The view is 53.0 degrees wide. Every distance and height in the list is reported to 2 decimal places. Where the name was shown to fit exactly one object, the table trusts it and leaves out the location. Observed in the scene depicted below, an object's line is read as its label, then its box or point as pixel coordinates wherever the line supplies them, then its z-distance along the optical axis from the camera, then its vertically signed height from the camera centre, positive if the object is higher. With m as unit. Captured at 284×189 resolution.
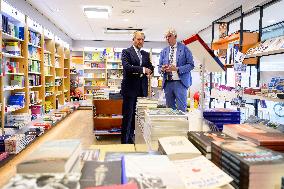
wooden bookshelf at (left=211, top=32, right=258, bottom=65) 5.62 +0.97
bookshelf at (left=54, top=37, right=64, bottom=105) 9.81 +0.55
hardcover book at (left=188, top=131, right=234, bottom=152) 1.27 -0.25
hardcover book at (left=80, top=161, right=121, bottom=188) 0.90 -0.30
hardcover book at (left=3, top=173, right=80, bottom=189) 0.81 -0.28
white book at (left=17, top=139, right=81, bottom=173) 0.90 -0.24
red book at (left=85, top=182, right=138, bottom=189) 0.83 -0.30
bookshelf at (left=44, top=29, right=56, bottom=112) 8.20 +0.47
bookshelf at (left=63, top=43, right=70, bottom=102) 11.20 +0.38
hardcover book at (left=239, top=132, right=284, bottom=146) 1.27 -0.24
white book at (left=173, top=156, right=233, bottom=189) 0.93 -0.31
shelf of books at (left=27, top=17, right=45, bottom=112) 6.55 +0.49
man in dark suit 4.03 +0.11
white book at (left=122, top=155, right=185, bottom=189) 0.91 -0.30
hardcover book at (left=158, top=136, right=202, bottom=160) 1.18 -0.28
